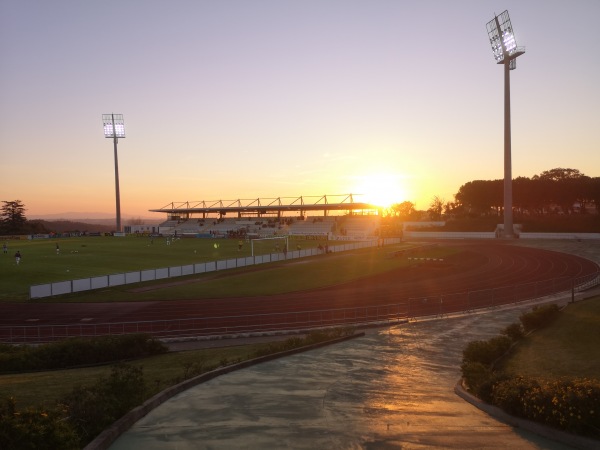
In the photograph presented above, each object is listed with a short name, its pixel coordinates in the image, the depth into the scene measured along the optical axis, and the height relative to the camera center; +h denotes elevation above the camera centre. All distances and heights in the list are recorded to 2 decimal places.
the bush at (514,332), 18.09 -4.56
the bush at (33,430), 7.00 -3.08
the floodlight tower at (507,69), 77.25 +24.21
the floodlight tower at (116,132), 109.12 +21.75
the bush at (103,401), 8.49 -3.45
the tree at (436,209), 159.38 +2.43
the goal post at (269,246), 63.19 -3.70
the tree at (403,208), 192.45 +3.75
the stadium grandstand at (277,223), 96.88 -0.37
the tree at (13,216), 122.44 +3.35
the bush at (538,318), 19.75 -4.47
